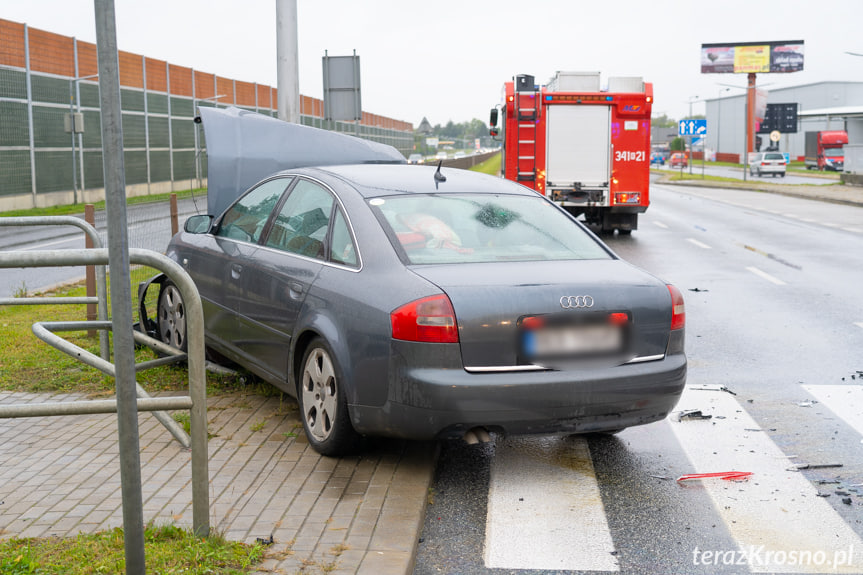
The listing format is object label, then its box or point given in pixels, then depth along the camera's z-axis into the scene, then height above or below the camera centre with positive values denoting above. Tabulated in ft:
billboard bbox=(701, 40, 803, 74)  308.19 +27.51
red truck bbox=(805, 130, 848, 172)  253.44 -1.17
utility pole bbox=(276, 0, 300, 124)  42.70 +3.83
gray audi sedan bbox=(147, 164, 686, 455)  15.11 -2.73
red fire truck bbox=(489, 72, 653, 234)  65.16 +0.37
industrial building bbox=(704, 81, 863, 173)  334.85 +11.66
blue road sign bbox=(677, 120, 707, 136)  184.34 +3.45
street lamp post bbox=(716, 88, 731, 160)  378.53 +11.47
